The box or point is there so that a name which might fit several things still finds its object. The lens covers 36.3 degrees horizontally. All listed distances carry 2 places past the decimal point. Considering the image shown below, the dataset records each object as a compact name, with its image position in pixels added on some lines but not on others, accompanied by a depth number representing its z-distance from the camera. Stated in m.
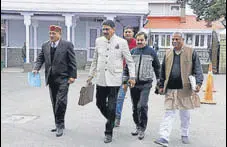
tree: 18.03
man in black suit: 5.95
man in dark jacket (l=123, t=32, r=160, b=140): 5.75
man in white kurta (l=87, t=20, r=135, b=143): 5.57
